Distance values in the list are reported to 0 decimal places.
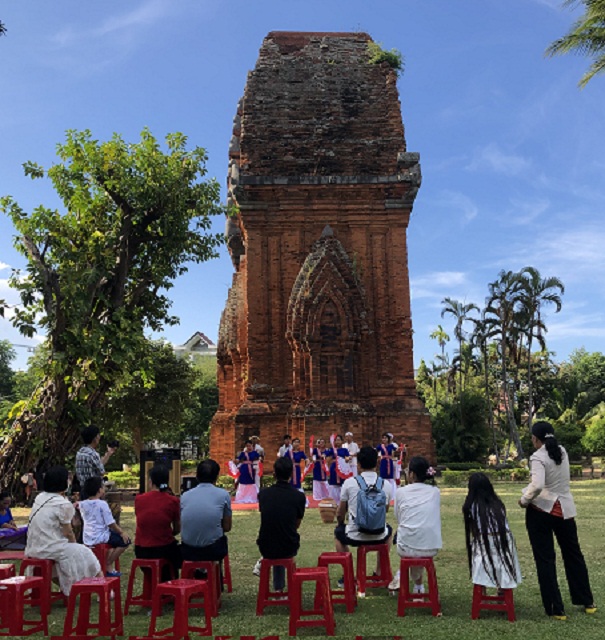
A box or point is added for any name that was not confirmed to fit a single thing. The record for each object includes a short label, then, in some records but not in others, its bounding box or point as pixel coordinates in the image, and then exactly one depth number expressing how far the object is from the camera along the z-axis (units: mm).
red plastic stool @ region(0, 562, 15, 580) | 6395
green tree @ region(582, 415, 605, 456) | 30469
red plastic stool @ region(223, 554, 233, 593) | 7293
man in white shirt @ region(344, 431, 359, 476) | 15742
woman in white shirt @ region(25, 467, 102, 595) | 6336
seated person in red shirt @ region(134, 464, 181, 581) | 6621
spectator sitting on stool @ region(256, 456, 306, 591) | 6316
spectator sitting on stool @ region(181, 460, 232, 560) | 6402
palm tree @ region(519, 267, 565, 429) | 35531
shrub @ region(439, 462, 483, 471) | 27059
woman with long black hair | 5962
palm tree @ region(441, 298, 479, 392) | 44281
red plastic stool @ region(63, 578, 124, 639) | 5574
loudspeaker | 14383
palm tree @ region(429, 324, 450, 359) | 53781
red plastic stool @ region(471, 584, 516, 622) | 6012
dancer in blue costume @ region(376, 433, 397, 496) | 16000
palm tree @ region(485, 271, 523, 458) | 34938
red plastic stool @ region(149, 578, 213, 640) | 5500
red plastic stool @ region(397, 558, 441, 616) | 6152
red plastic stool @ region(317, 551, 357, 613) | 6305
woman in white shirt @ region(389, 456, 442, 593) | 6301
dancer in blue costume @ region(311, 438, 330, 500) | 16984
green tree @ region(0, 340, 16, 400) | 50219
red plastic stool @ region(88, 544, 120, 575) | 7090
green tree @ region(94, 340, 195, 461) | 30484
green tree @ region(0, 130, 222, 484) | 13547
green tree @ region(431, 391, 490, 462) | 29688
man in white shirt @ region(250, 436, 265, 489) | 17433
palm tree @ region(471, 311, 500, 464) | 37562
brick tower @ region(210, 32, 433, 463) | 20516
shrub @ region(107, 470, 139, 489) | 27500
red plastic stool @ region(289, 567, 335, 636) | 5684
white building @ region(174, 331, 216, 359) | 85625
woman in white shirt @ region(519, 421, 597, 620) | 6230
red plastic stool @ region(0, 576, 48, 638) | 5863
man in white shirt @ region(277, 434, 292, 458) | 17391
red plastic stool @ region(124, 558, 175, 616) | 6496
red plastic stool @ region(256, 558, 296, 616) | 6242
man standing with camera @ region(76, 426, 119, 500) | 8157
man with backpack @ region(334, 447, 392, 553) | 6613
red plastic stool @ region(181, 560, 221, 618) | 6320
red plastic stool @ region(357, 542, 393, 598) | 6945
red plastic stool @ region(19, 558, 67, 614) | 6227
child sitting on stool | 6973
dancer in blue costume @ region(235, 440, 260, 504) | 17250
